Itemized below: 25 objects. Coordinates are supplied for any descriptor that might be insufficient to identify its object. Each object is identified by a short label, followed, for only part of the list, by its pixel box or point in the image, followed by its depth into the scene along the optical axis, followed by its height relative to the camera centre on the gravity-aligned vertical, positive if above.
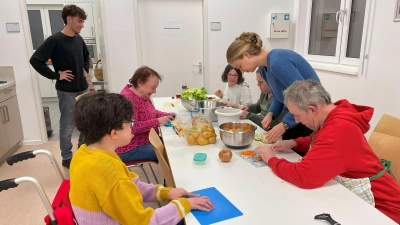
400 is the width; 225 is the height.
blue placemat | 1.03 -0.62
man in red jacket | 1.17 -0.46
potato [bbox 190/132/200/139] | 1.74 -0.55
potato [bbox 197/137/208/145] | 1.71 -0.58
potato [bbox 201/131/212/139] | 1.73 -0.55
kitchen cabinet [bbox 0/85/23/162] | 3.19 -0.90
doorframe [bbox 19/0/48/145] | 3.47 -0.41
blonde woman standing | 1.68 -0.14
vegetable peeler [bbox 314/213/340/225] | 0.98 -0.60
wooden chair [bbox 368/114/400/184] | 1.53 -0.56
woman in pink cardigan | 2.07 -0.54
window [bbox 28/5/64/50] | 5.85 +0.50
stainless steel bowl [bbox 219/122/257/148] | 1.60 -0.53
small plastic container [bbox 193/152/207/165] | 1.47 -0.58
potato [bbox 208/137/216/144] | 1.74 -0.58
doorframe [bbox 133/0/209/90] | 3.77 +0.06
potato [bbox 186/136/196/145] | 1.72 -0.57
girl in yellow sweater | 0.99 -0.46
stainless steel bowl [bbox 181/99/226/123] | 2.16 -0.51
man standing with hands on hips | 2.89 -0.19
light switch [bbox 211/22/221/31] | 3.96 +0.23
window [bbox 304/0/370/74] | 3.13 +0.11
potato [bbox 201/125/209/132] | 1.76 -0.52
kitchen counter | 3.22 -0.44
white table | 1.02 -0.61
